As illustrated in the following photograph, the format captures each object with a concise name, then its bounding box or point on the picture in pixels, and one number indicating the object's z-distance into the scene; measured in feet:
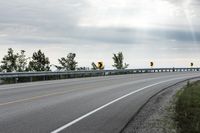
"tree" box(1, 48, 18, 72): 181.36
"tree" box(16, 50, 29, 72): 180.28
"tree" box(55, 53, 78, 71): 228.62
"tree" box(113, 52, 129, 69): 249.82
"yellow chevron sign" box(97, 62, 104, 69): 119.05
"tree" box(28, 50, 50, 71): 204.30
